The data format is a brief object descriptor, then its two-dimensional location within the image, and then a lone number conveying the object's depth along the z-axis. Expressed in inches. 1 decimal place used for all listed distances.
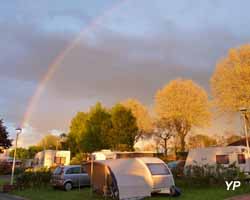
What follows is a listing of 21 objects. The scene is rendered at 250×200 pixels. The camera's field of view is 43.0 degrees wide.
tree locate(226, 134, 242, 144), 1661.9
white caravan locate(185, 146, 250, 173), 824.9
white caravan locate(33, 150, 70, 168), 1414.9
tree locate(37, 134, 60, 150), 3388.3
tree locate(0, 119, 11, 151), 1208.8
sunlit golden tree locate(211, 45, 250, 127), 1157.7
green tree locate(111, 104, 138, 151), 1672.0
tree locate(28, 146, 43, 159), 3229.8
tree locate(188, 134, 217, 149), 1807.6
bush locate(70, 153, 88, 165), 1623.8
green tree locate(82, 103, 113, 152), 1770.9
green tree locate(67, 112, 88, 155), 2034.9
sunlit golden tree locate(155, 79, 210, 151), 1491.1
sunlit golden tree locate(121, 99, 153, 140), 1897.1
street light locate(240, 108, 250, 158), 824.9
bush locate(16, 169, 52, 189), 791.7
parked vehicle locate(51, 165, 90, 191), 742.5
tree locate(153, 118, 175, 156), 1707.7
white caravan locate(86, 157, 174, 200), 539.8
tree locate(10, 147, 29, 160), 3317.7
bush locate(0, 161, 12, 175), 1599.4
